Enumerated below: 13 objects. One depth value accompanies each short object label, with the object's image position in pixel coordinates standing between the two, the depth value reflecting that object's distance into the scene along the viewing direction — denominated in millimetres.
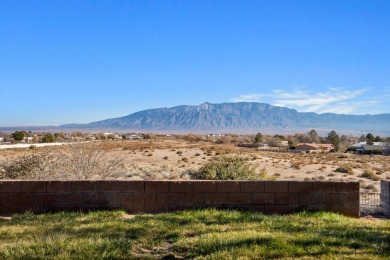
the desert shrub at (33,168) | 17531
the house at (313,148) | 95981
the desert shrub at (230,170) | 19094
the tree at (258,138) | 128475
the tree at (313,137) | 141700
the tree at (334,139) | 113250
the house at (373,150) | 92625
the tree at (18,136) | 101069
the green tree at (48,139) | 92162
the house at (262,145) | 101956
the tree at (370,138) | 130888
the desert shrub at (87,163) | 17922
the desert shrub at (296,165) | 49303
